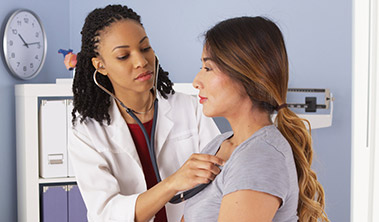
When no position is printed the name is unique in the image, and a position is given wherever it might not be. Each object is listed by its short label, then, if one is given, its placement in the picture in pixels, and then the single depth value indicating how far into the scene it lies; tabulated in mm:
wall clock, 2582
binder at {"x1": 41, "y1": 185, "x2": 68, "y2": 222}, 2422
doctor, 1369
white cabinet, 2420
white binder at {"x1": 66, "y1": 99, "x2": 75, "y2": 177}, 2426
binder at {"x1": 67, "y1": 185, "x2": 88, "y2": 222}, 2434
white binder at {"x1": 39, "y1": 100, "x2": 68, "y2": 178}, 2422
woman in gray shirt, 849
